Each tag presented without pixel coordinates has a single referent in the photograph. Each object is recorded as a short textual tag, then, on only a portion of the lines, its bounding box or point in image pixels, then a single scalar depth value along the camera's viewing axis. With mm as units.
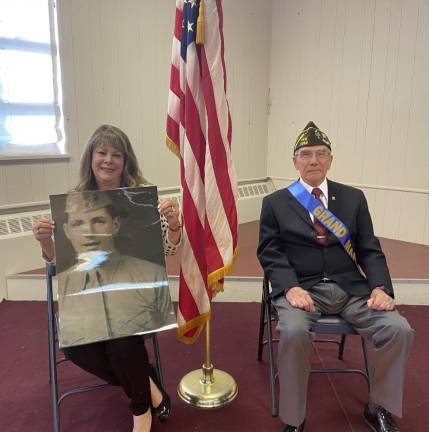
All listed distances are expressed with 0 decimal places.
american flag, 1859
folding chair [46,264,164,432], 1780
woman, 1688
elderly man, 1701
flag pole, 2031
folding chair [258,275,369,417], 1814
